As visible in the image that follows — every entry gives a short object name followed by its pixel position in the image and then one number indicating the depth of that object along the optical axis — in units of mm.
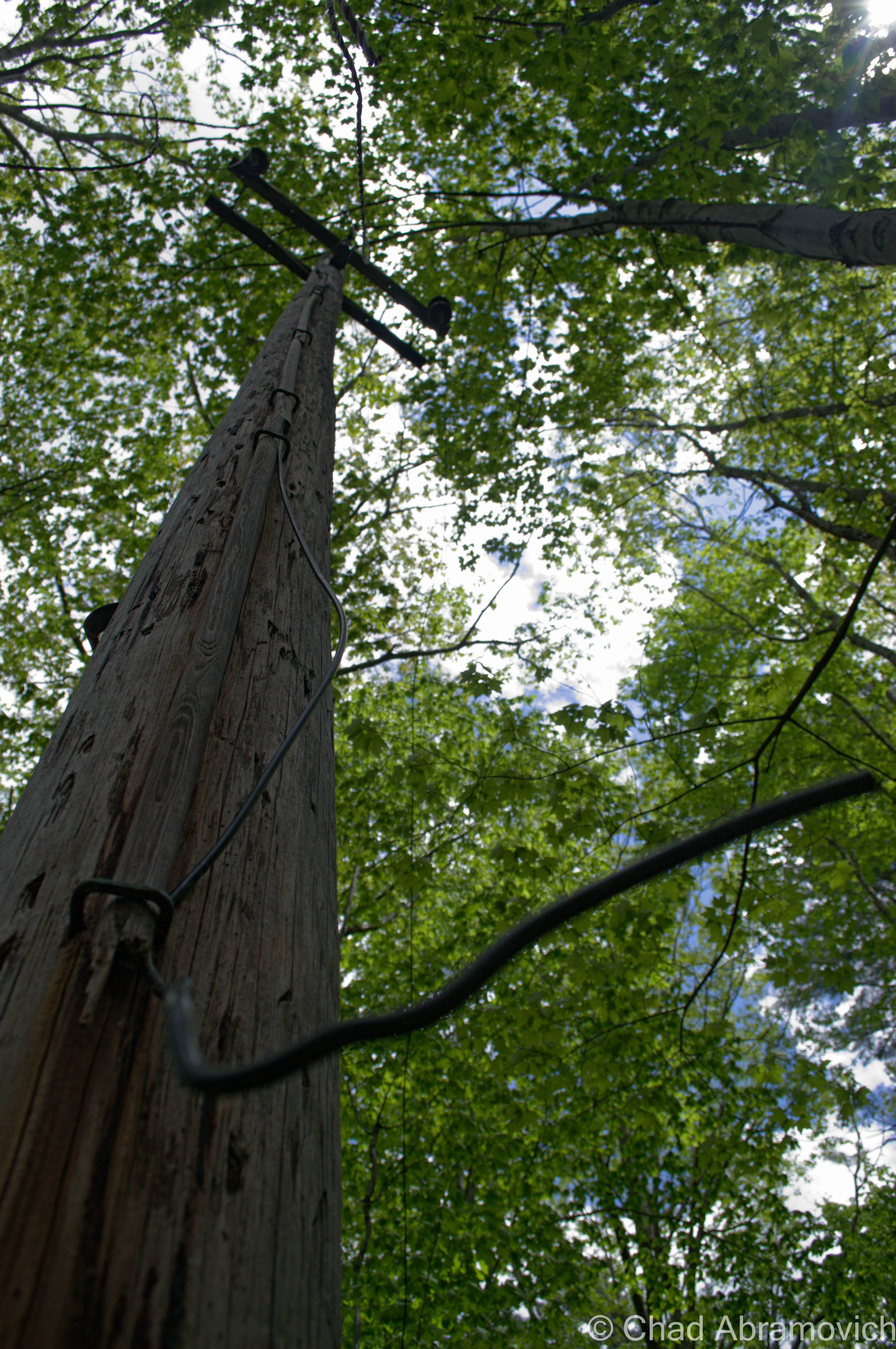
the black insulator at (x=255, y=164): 3631
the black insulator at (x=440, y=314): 4398
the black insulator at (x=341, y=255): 3264
